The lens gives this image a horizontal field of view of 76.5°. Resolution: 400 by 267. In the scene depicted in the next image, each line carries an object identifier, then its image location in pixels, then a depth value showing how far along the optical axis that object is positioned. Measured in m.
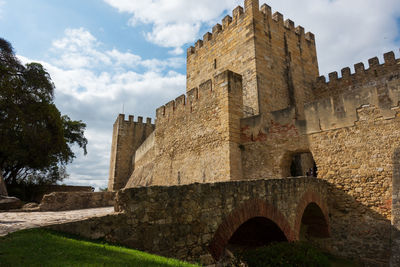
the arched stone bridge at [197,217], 3.98
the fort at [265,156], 4.59
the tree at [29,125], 15.64
